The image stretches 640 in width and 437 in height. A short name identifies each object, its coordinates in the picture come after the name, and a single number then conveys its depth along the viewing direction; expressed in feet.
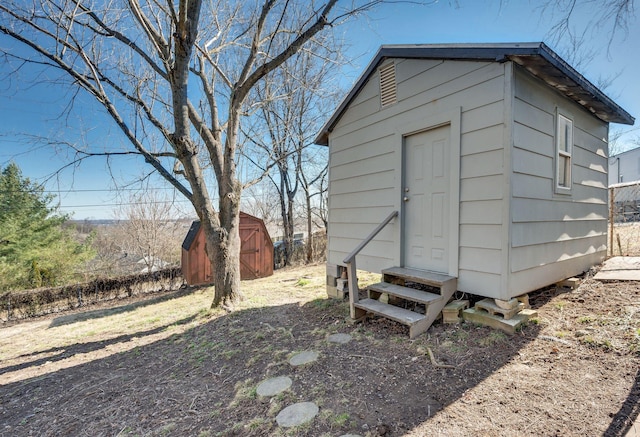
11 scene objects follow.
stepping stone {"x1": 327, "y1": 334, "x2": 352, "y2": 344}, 10.45
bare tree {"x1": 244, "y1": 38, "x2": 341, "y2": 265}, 35.96
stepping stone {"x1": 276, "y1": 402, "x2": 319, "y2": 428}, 6.63
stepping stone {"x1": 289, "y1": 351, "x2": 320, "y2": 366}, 9.37
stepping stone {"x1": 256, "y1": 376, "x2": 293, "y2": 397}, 8.00
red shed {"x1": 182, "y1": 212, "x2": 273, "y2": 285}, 31.48
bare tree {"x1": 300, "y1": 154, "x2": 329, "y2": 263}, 41.19
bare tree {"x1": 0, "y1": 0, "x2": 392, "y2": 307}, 14.43
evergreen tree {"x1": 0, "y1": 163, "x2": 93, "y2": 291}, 35.94
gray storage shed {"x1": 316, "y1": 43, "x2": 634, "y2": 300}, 9.55
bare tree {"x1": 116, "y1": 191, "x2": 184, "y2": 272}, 42.19
